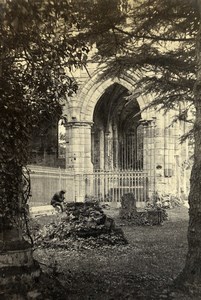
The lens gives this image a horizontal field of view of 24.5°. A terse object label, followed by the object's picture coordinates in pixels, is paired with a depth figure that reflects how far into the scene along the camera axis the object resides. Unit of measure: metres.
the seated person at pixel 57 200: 14.63
